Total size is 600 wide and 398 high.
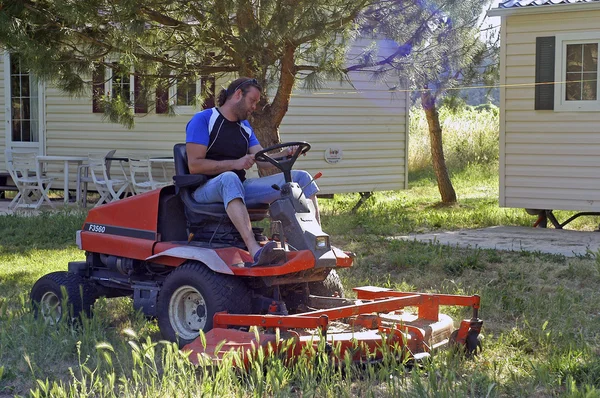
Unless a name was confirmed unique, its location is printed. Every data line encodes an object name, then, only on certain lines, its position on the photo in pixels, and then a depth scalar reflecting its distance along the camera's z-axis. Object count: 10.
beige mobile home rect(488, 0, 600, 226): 10.73
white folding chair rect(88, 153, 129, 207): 13.17
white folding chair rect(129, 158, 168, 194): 13.19
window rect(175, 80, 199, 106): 10.36
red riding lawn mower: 4.80
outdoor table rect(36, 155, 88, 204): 13.86
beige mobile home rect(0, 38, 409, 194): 14.01
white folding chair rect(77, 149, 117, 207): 13.83
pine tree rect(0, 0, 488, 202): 8.50
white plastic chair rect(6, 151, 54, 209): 13.45
